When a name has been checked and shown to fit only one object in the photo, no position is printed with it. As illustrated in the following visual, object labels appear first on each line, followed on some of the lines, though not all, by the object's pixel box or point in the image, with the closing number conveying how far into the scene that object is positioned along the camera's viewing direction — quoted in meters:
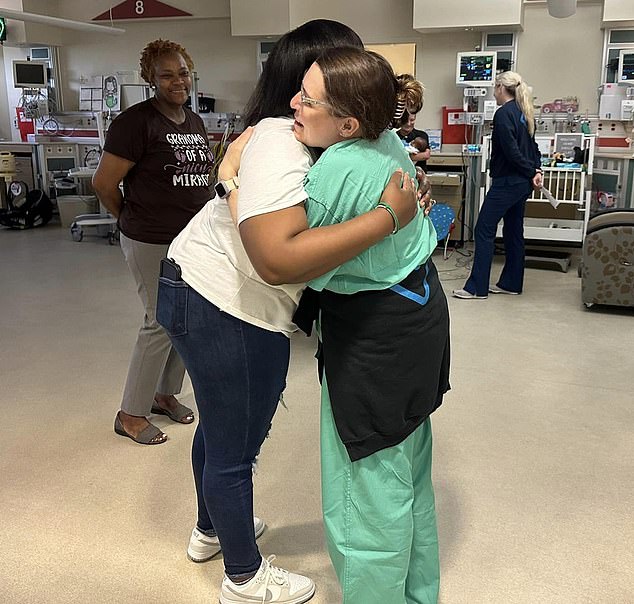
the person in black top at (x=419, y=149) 3.29
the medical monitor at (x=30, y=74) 7.79
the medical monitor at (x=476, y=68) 6.19
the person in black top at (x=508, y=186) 4.55
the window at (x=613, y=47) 6.05
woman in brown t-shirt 2.45
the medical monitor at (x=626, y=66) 5.87
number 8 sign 7.72
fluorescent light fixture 5.99
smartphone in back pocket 1.49
